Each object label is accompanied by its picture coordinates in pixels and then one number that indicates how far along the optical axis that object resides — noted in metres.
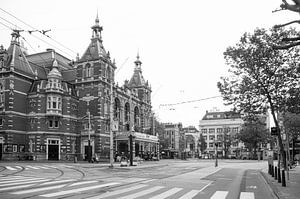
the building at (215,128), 125.32
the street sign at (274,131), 19.20
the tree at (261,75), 21.23
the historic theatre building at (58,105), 54.28
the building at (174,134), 130.20
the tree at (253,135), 81.06
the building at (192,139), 134.11
